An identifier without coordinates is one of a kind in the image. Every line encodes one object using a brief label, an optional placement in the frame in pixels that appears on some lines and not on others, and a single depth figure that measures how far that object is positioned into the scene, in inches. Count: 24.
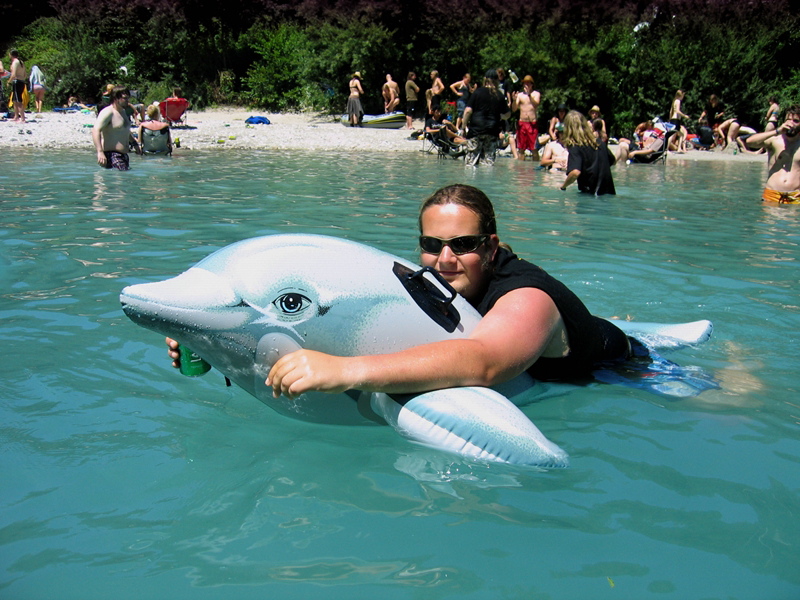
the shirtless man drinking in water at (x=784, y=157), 388.8
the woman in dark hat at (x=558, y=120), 783.3
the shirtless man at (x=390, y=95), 970.1
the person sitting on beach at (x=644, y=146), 678.1
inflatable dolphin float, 92.9
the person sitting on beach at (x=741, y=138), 780.2
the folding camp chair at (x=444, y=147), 680.2
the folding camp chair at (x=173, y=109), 844.6
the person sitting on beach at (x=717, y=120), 884.7
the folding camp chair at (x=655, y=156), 700.7
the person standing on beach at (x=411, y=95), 935.0
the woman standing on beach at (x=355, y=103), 934.4
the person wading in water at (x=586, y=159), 402.3
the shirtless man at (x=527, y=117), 690.8
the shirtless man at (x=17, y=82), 770.8
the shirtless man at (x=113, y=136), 457.7
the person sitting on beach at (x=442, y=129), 692.1
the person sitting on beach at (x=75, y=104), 1027.7
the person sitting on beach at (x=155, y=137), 577.0
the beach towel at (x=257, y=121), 952.4
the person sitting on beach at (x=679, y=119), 823.7
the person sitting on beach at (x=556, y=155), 553.0
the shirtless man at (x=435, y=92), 835.5
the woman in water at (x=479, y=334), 89.5
